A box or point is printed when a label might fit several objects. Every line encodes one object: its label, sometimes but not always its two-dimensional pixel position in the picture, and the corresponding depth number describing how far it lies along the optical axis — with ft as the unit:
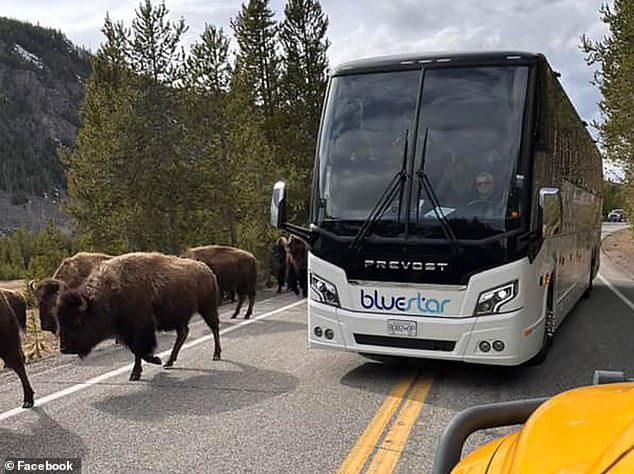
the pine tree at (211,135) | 69.87
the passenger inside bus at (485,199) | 22.09
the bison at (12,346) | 20.89
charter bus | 21.94
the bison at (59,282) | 28.35
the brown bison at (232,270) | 44.09
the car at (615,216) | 324.52
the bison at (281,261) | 60.47
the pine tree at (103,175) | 64.34
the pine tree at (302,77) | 99.60
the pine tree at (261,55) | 100.94
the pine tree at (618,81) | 68.90
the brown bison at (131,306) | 25.08
